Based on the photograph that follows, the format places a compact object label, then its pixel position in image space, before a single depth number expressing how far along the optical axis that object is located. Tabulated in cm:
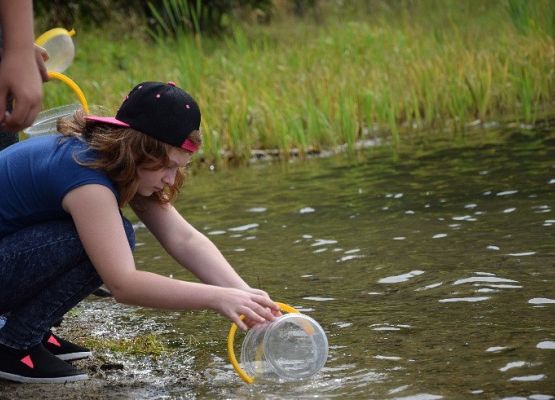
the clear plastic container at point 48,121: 596
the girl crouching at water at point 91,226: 436
